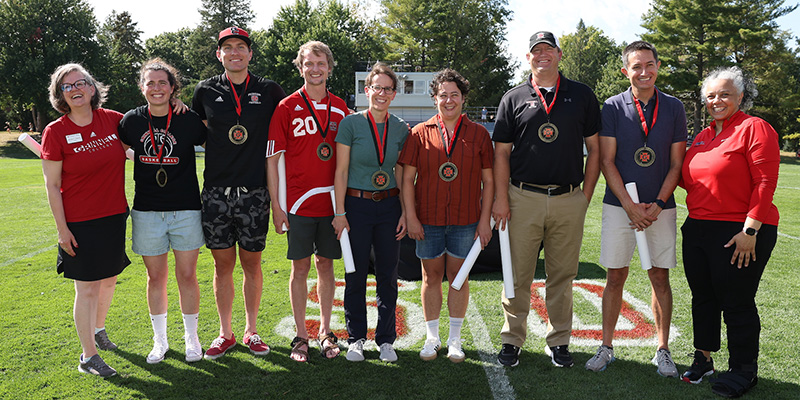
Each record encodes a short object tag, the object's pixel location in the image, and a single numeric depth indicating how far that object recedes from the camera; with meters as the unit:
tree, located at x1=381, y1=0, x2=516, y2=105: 48.28
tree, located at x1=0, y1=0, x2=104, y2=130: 36.16
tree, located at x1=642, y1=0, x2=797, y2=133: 34.69
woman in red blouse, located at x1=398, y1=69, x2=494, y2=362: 3.72
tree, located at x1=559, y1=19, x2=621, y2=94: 59.88
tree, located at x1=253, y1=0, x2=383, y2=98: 45.84
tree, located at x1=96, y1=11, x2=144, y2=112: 42.28
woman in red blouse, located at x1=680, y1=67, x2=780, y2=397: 3.23
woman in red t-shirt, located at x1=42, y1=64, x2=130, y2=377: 3.50
